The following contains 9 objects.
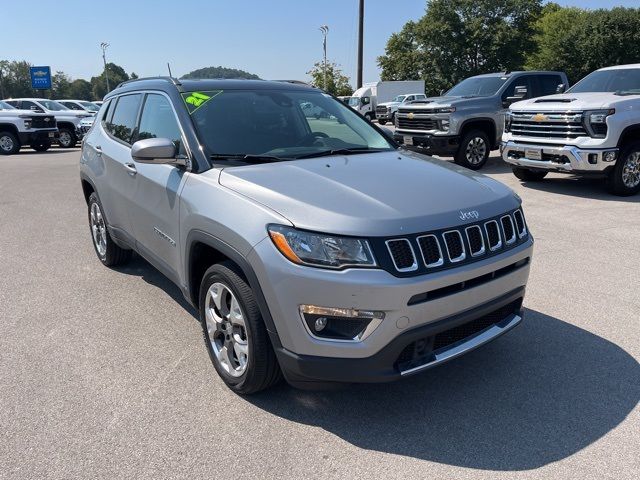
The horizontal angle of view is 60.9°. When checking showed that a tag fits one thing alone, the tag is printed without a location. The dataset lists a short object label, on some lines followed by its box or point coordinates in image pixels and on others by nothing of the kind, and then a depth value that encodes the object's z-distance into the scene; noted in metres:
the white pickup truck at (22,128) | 18.75
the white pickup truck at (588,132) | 7.97
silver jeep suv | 2.55
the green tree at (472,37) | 50.66
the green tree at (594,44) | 43.59
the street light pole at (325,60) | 59.12
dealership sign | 48.81
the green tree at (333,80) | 61.17
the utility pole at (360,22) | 31.12
